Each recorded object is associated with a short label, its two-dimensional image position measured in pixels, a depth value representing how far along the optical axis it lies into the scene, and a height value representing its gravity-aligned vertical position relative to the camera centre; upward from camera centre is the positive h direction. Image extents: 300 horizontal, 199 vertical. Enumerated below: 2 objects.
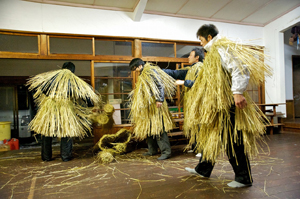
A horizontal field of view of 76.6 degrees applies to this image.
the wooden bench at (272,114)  4.14 -0.38
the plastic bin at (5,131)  3.88 -0.55
